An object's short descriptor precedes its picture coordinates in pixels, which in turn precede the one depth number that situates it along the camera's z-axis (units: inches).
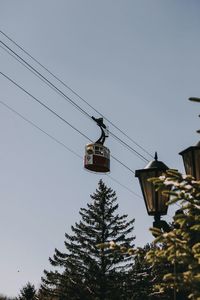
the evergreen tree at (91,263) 1551.4
